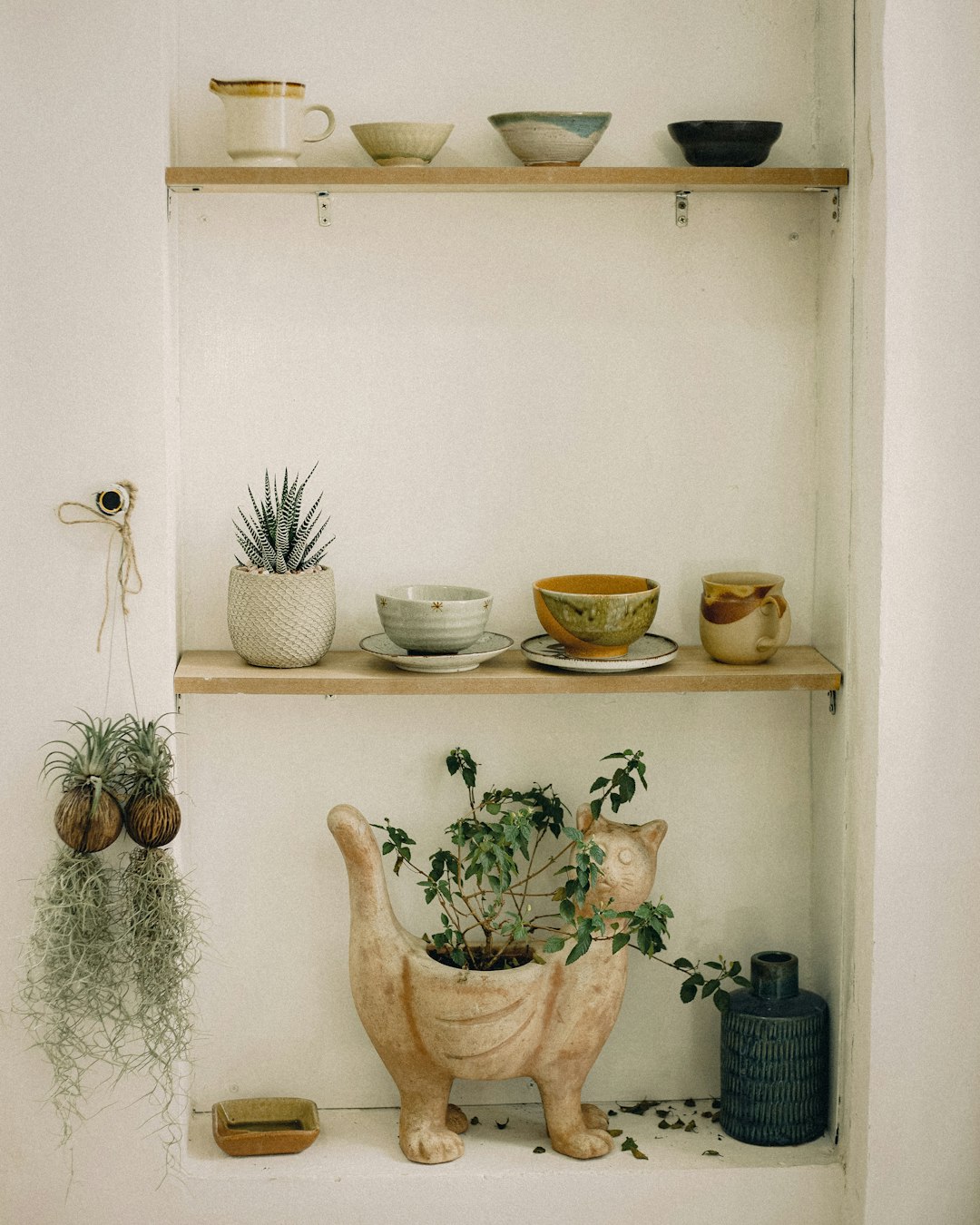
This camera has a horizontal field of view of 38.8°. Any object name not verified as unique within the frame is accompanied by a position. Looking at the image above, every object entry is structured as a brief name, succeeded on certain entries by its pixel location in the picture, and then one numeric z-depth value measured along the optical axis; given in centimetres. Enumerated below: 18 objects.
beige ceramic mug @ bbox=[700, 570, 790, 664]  207
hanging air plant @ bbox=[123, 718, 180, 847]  195
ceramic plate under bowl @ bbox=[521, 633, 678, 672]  203
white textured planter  204
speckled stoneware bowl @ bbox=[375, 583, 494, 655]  199
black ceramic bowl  200
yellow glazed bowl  200
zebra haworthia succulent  207
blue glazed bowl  197
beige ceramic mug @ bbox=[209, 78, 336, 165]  197
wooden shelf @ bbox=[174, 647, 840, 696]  200
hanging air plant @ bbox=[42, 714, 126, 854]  193
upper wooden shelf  197
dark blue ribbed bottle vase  212
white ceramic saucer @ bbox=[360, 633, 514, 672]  202
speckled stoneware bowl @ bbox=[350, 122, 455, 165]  197
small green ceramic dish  212
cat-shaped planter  204
